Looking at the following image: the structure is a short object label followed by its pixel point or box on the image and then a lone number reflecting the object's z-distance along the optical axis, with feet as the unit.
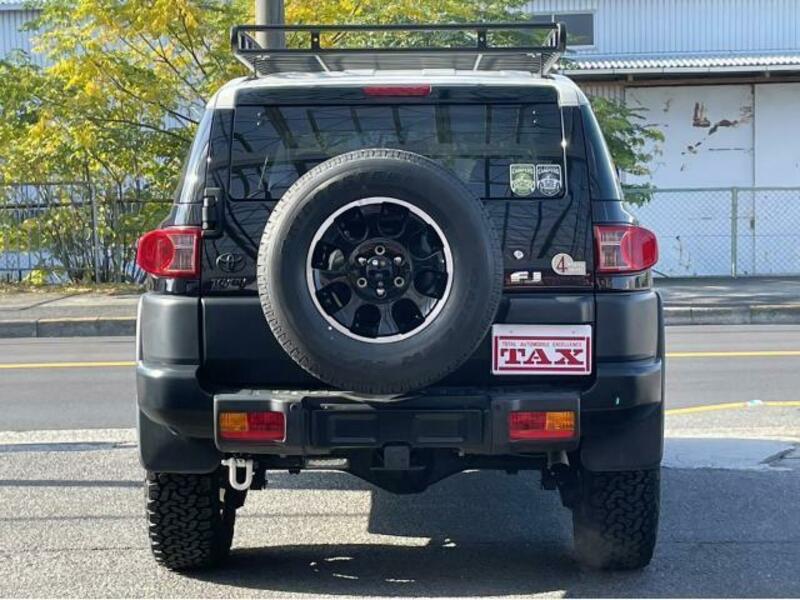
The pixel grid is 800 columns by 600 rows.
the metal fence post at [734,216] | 59.54
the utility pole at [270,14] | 41.09
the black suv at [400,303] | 13.33
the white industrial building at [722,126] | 67.62
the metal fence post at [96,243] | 58.85
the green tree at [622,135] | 52.95
